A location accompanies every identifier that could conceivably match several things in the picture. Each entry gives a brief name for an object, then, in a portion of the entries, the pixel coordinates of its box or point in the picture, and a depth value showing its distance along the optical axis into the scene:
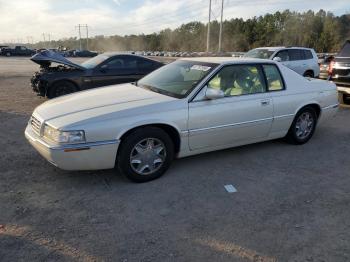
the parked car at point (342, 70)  8.98
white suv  12.04
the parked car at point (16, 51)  49.81
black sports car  9.07
